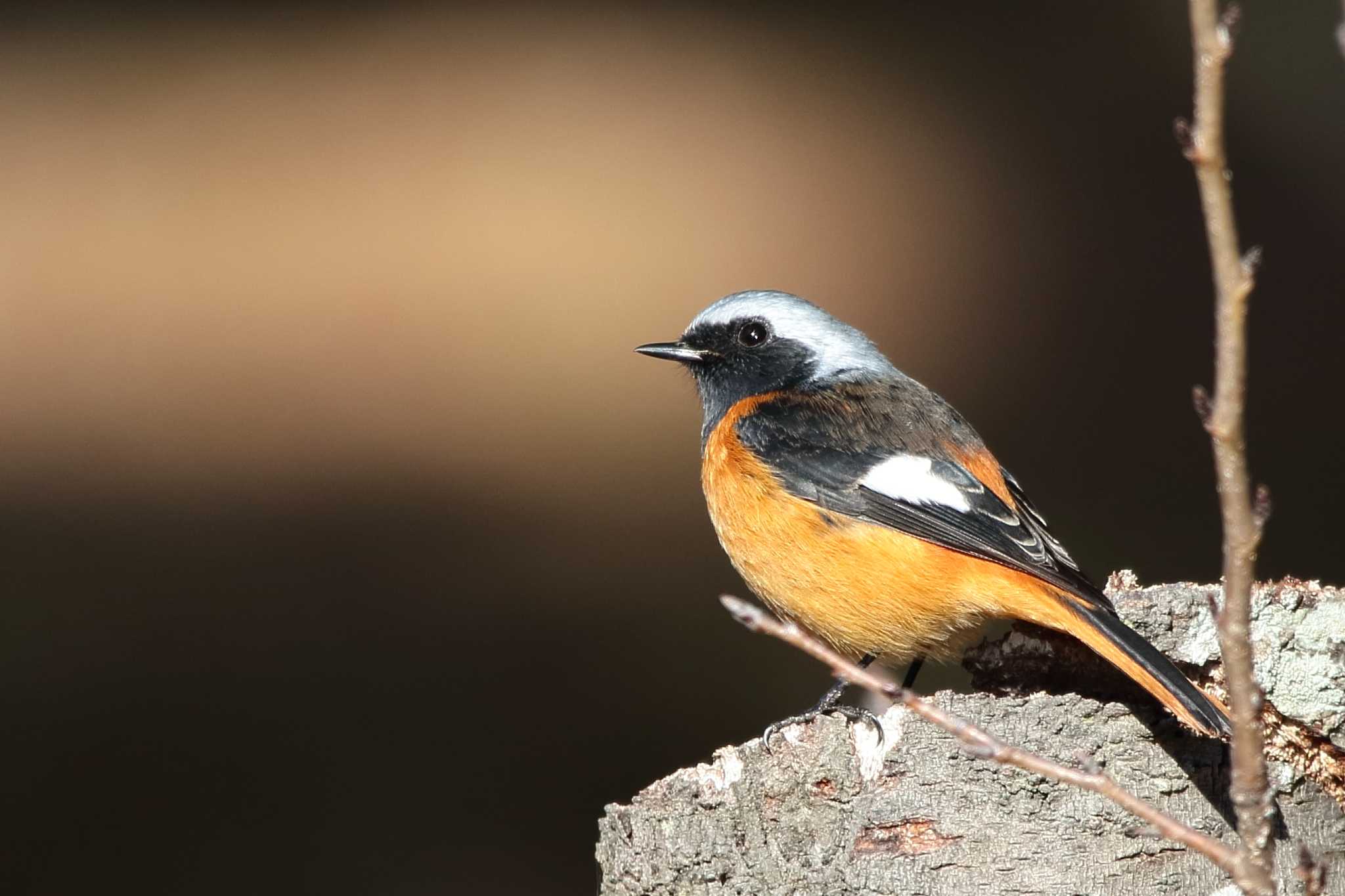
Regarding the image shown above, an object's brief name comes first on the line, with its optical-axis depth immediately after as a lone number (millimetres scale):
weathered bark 6348
